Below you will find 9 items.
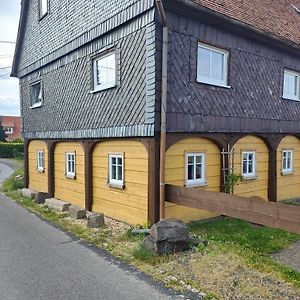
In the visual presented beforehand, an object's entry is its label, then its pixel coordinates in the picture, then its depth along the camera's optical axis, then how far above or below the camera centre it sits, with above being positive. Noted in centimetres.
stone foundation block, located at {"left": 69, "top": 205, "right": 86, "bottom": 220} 942 -228
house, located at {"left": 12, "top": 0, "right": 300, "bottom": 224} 773 +102
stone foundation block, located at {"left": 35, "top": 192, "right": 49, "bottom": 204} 1198 -230
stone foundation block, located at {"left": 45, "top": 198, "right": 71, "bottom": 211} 1053 -231
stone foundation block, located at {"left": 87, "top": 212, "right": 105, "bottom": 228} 835 -220
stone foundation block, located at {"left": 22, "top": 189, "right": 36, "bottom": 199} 1274 -235
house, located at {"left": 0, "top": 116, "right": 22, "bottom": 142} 7144 +237
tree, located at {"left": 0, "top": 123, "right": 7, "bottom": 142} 4633 -2
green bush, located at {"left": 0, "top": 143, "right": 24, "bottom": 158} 3822 -168
